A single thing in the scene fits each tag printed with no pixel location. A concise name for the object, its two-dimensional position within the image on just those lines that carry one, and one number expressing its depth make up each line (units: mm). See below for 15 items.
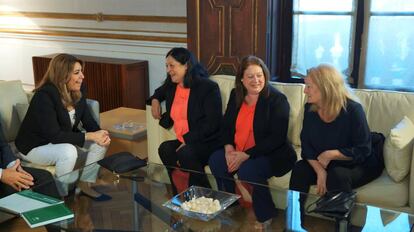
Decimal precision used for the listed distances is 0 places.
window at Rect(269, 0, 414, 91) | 3369
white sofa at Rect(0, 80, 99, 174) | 2740
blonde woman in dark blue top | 2139
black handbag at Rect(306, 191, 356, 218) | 1735
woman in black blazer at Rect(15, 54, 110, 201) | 2502
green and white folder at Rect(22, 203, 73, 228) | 1695
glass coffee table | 1740
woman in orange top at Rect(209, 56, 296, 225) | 2379
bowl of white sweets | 1796
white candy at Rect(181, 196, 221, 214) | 1803
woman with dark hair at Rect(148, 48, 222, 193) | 2607
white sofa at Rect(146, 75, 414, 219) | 2115
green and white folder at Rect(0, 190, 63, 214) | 1811
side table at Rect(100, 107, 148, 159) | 3115
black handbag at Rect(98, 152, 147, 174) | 2264
